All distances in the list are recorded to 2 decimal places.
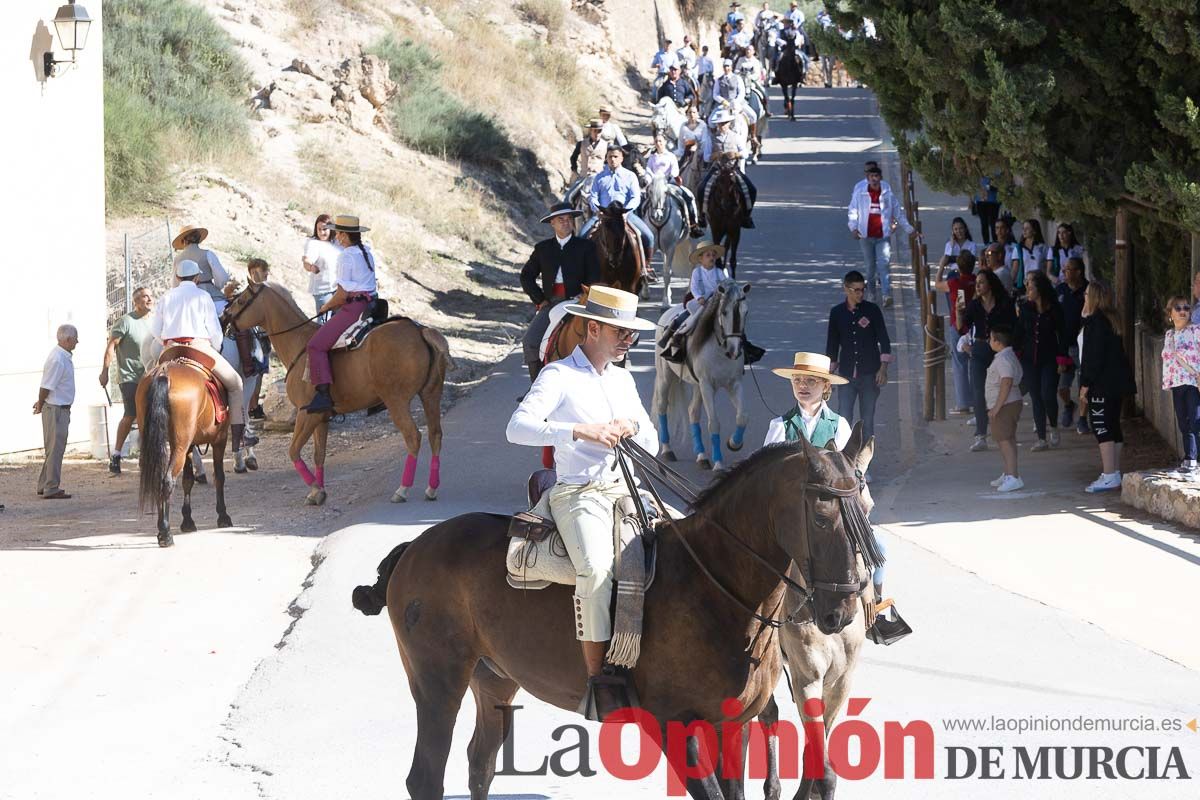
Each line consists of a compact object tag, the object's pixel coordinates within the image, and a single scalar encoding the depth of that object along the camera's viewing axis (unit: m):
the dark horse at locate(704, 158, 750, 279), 25.84
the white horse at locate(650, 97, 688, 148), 33.75
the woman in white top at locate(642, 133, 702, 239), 26.25
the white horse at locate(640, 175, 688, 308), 25.88
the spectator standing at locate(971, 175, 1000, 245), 24.69
